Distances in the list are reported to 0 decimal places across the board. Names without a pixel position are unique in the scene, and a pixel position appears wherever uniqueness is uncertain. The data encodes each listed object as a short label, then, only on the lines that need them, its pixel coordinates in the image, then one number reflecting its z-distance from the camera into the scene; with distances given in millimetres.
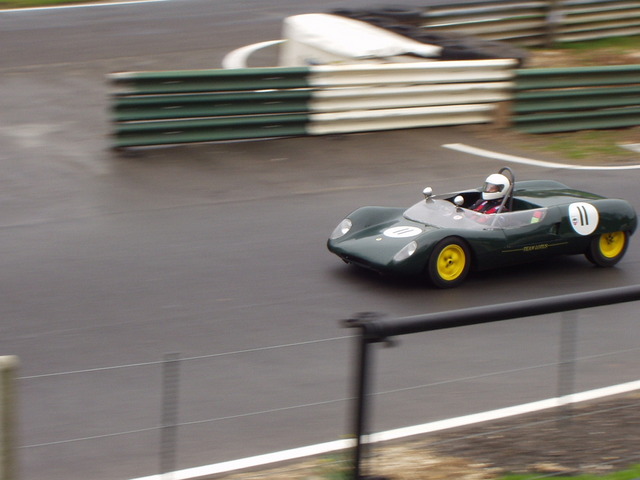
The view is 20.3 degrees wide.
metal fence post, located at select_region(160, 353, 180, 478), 9395
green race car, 16359
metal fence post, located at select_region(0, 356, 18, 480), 6587
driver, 17758
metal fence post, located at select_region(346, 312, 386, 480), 7166
